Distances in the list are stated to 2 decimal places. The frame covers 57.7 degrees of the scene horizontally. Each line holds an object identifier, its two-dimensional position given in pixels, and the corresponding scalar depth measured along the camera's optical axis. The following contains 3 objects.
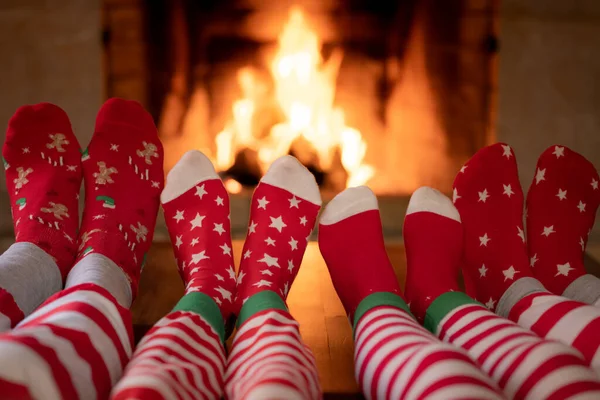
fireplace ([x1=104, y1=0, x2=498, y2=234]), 1.46
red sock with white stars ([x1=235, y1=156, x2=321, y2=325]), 0.82
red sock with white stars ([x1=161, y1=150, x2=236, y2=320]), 0.84
